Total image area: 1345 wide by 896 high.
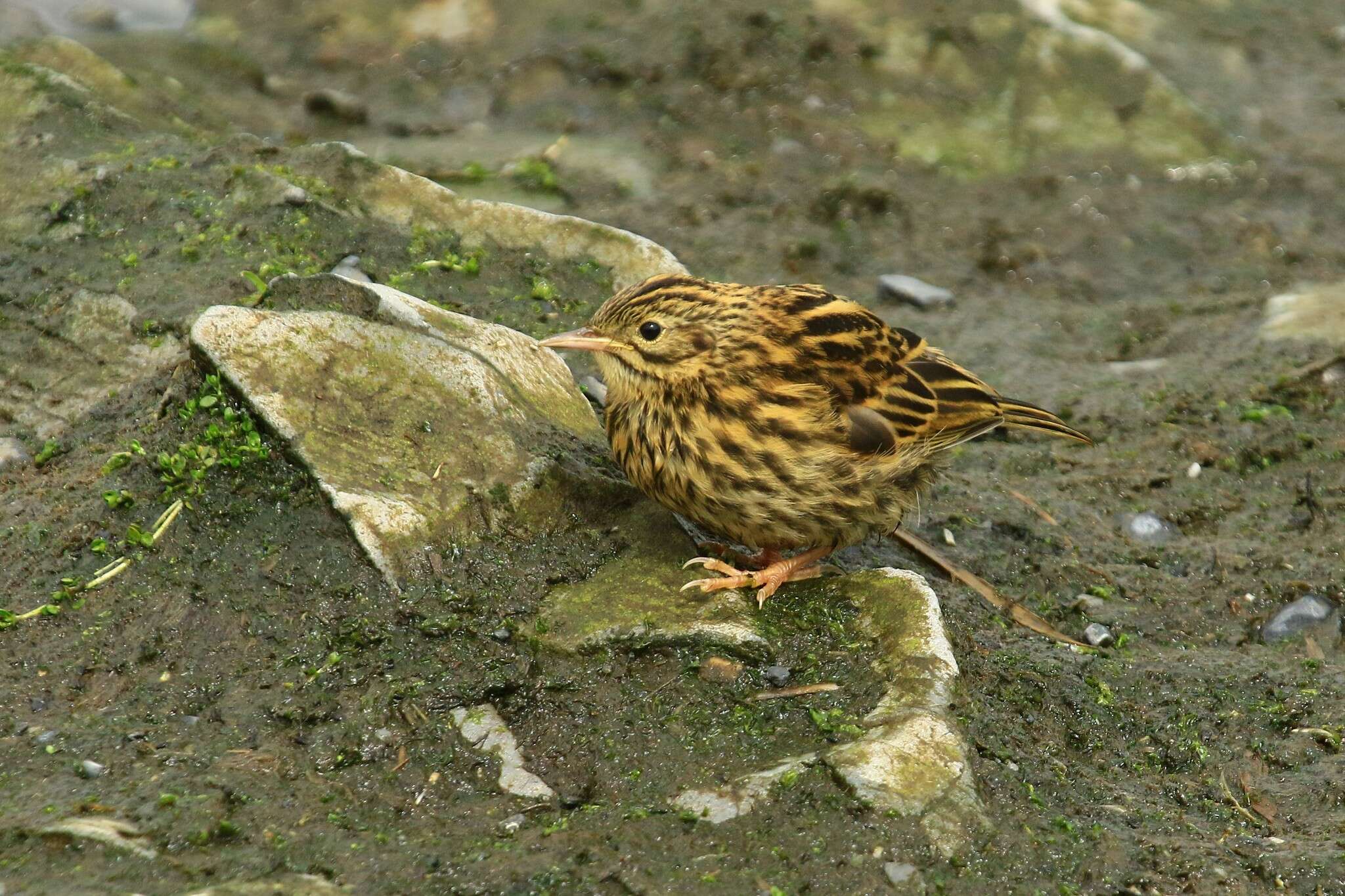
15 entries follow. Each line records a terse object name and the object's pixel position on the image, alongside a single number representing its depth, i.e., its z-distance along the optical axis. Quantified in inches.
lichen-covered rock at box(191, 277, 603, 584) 376.2
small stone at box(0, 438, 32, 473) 406.0
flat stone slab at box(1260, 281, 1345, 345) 631.8
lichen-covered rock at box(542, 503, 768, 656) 365.4
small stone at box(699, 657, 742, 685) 361.4
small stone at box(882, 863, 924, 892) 303.7
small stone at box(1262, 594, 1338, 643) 456.4
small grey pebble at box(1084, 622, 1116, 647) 450.3
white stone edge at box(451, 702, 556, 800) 332.2
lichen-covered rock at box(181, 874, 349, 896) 276.2
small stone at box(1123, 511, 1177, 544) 524.4
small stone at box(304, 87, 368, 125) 795.4
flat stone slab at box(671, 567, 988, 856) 319.6
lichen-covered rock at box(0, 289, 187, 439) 433.1
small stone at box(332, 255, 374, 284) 494.9
